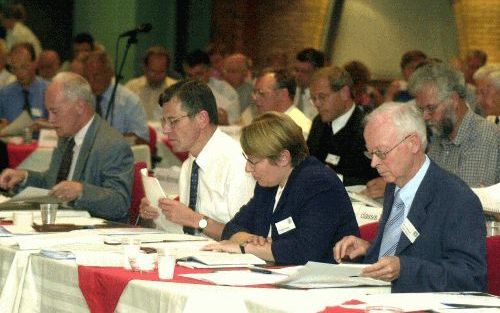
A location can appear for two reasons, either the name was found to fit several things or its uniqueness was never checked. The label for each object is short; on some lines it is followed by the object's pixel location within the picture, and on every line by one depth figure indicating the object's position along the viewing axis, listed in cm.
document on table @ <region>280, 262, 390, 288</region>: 501
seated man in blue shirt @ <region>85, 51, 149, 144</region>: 1407
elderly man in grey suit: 823
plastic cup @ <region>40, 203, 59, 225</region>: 710
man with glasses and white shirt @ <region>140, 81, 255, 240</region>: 755
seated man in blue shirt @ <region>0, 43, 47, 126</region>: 1468
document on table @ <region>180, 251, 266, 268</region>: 572
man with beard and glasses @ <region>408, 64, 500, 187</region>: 797
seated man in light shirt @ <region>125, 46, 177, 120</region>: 1680
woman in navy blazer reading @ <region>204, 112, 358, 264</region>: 614
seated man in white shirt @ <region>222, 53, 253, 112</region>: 1816
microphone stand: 1198
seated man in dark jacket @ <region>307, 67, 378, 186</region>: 1016
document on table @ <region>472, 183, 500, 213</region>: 700
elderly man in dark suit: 514
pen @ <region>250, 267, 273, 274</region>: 551
